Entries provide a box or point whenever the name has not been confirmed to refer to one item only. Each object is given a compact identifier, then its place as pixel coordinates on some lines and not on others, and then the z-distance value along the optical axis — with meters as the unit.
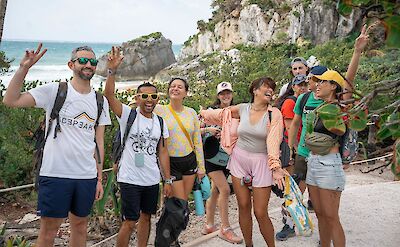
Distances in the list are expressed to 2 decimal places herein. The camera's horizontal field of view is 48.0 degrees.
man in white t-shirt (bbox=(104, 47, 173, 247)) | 3.68
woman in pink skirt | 3.88
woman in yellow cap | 3.52
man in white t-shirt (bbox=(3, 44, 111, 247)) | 3.14
